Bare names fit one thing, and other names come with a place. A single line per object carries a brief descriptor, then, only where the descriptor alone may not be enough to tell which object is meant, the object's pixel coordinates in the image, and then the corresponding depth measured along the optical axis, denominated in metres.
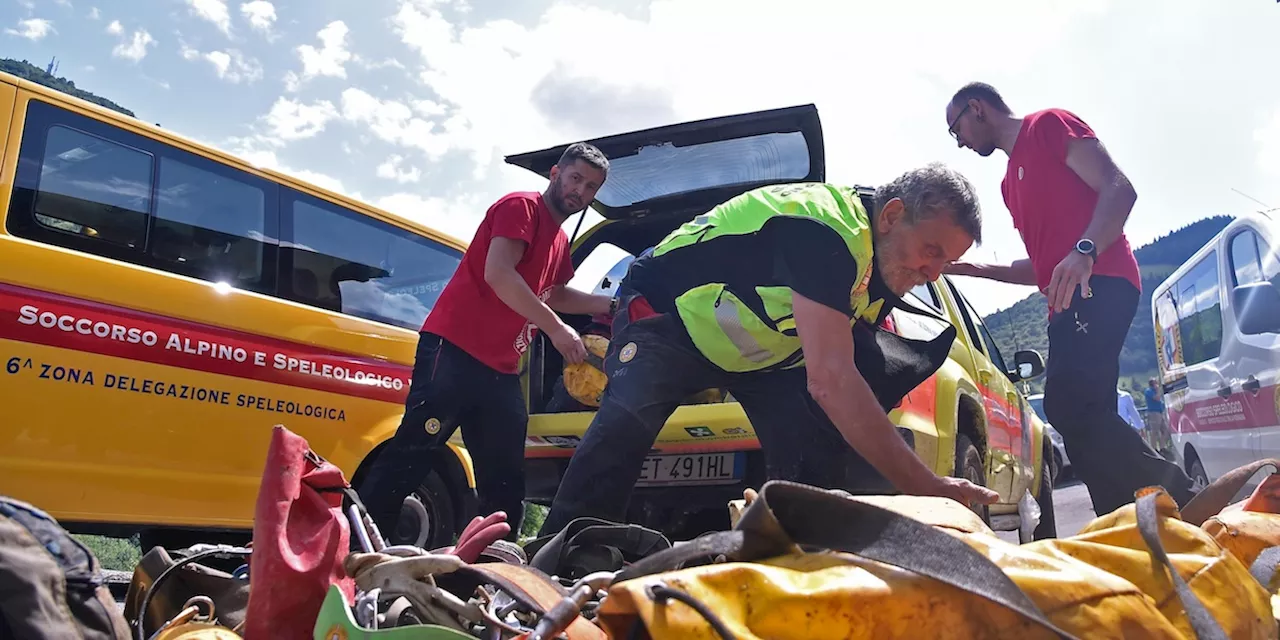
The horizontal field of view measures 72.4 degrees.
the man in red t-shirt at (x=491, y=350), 3.17
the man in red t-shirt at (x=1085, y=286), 2.72
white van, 4.58
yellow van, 2.96
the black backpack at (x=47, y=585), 1.01
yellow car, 3.34
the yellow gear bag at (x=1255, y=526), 1.27
